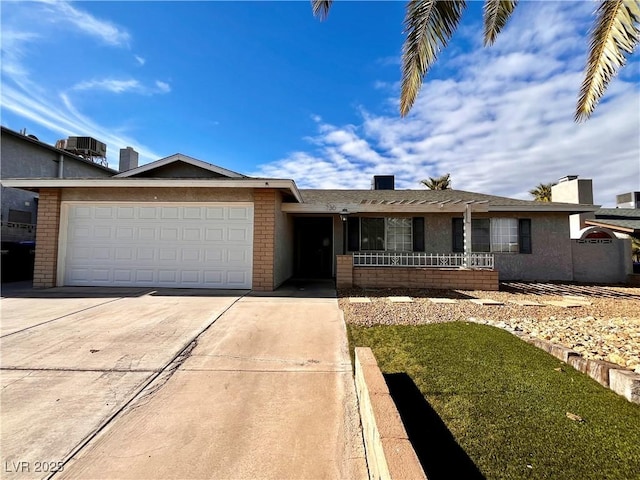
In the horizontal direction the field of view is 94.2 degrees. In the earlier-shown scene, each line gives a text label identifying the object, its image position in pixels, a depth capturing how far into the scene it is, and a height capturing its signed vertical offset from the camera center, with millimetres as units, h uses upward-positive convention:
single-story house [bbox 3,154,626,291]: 9109 +558
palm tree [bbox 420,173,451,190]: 31438 +7669
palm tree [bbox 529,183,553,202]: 27944 +6176
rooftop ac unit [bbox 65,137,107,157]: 17781 +6288
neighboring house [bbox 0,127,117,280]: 11648 +2438
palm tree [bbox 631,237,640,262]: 16625 +431
